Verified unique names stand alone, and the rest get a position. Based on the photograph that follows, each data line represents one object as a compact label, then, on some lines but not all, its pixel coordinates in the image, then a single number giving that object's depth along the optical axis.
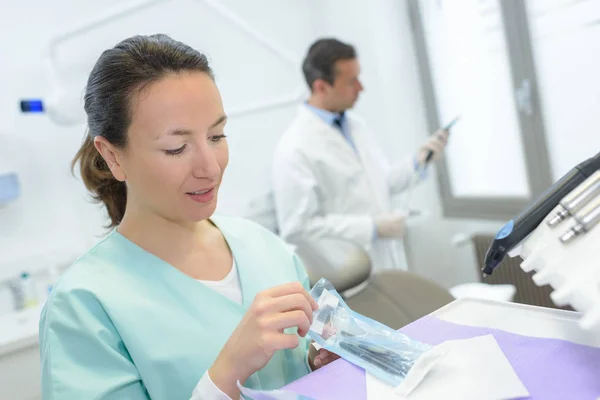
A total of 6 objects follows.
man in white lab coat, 2.20
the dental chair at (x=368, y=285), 1.49
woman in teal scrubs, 0.75
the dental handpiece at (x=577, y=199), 0.54
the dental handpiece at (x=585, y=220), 0.52
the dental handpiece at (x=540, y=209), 0.56
